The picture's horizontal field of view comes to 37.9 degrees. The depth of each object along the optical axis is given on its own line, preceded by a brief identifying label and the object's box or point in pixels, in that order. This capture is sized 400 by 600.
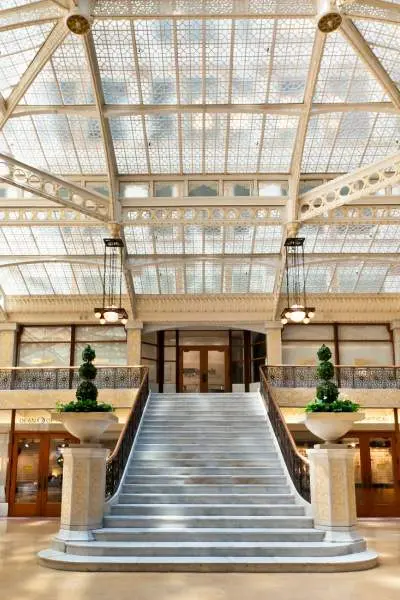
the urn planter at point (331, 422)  8.12
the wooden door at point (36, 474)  15.66
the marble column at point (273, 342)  18.81
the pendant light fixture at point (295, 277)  13.73
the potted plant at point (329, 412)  8.13
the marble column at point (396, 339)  19.00
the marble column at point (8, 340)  18.73
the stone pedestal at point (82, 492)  7.96
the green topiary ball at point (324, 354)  8.84
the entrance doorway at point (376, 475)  15.62
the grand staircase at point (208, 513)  7.16
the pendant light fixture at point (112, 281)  13.75
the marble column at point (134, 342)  18.64
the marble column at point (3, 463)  16.39
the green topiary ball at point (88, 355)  9.06
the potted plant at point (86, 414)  8.27
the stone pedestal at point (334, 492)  7.96
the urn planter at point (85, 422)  8.26
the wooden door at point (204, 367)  20.83
